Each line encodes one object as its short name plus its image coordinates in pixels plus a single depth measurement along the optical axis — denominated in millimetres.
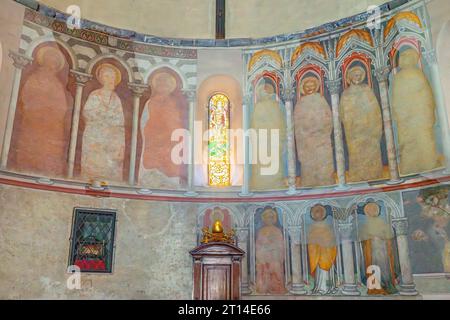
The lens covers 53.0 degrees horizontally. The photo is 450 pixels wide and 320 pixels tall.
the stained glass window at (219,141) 14016
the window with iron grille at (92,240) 11852
